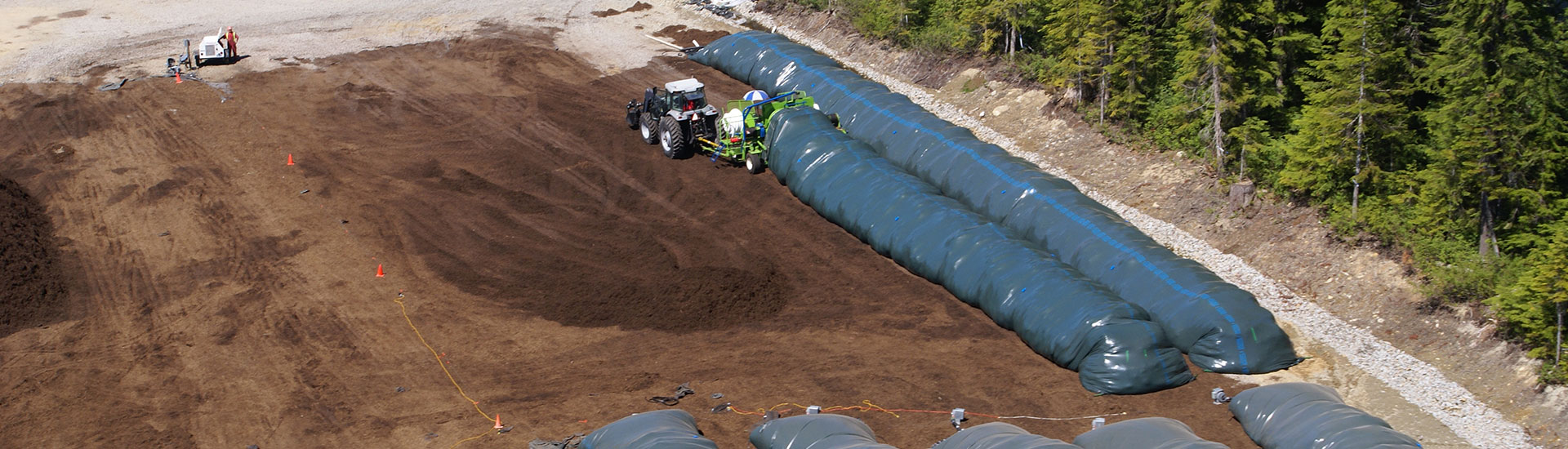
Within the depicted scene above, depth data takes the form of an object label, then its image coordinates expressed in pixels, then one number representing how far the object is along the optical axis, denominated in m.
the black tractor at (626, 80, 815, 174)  28.31
